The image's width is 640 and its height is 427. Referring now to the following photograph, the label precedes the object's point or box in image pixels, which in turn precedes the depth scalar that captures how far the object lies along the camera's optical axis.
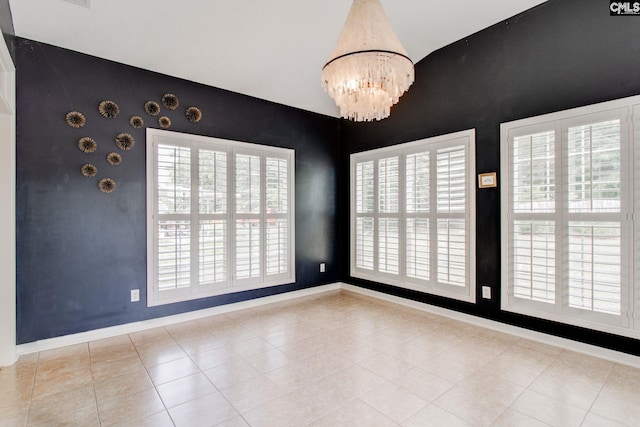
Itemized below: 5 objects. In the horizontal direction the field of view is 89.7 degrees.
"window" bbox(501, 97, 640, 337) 2.48
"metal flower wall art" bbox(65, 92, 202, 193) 2.96
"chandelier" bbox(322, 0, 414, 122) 1.96
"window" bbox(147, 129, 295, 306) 3.35
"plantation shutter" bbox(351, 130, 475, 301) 3.47
